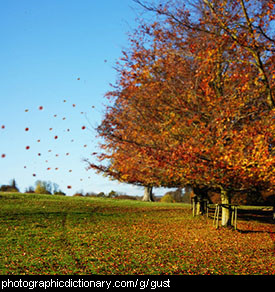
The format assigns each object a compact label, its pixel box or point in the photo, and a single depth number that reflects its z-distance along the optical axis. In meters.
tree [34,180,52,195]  41.16
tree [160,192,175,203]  45.33
